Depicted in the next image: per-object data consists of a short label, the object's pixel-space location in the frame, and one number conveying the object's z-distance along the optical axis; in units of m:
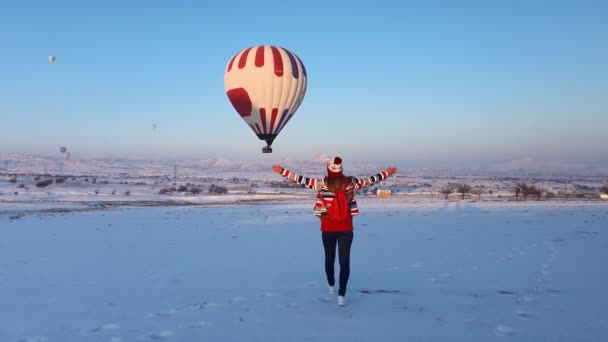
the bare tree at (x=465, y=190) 41.93
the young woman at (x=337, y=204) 5.36
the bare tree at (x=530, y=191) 40.23
